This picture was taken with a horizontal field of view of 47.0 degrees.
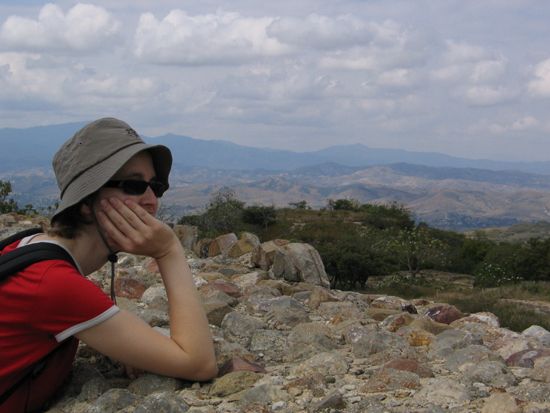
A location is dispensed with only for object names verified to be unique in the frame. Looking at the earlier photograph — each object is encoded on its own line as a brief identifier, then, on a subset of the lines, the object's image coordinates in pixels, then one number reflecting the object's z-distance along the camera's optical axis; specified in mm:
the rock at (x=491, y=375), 3080
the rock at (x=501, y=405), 2592
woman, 2480
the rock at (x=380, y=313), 5133
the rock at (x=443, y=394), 2812
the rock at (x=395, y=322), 4660
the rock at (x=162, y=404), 2760
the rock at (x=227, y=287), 5713
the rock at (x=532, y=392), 2803
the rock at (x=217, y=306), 4484
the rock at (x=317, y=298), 5502
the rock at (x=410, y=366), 3213
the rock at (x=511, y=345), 3908
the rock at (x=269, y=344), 3780
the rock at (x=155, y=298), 4929
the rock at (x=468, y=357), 3451
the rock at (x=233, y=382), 3009
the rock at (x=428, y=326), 4572
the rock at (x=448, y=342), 3760
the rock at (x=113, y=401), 2867
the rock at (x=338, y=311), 4877
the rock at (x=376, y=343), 3748
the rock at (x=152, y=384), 2998
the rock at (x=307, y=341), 3715
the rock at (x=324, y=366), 3309
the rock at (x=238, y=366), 3258
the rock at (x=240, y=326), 4184
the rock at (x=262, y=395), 2891
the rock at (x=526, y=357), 3621
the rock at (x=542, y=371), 3192
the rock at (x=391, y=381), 2990
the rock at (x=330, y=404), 2760
